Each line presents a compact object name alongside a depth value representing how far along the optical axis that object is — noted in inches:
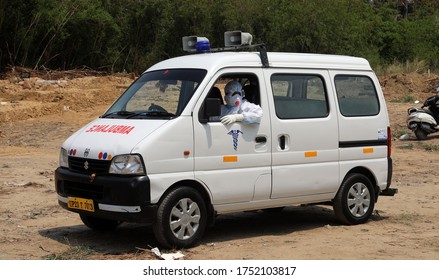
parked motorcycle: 738.2
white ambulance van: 297.4
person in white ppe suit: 318.7
